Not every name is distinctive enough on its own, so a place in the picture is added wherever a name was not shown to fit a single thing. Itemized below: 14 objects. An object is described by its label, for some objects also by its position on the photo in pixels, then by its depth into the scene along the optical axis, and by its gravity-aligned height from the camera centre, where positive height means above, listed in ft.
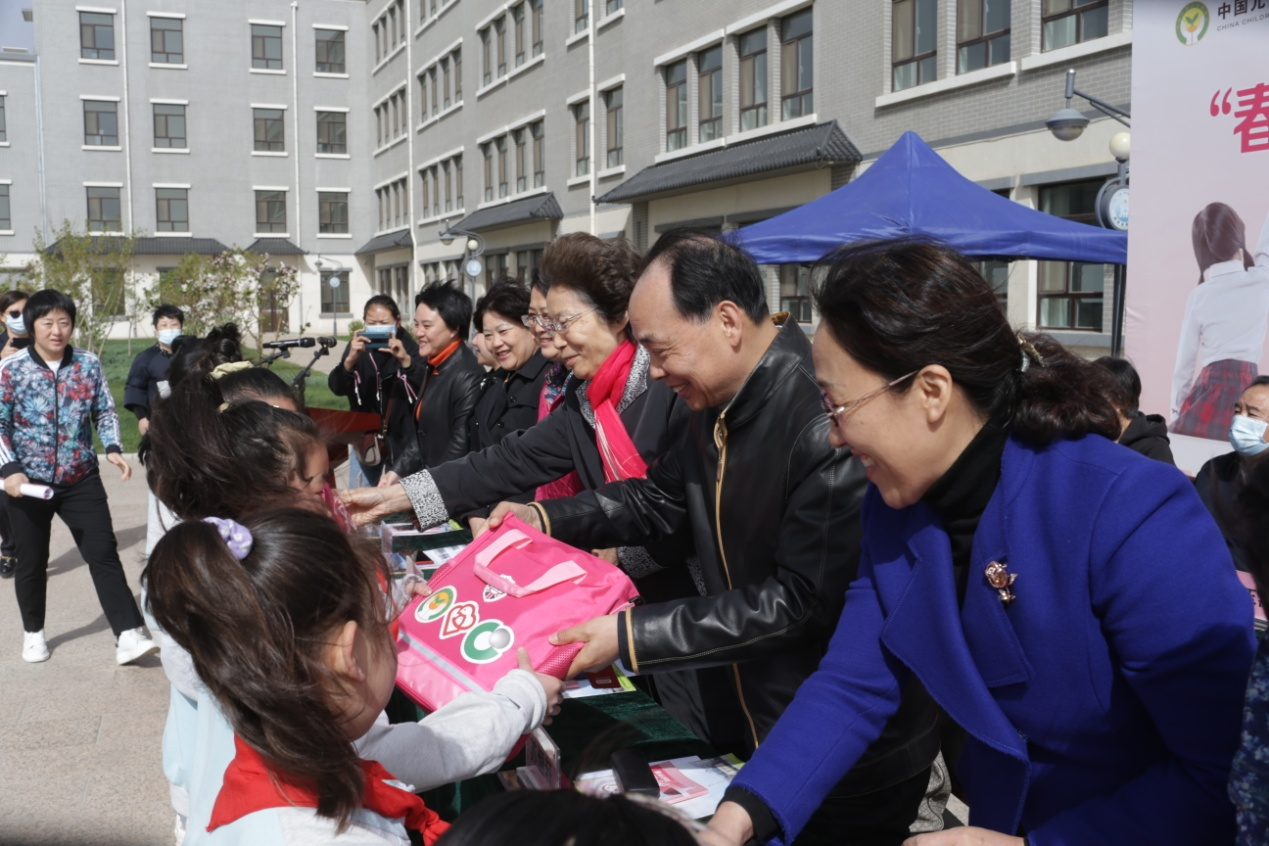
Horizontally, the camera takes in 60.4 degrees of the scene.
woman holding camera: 22.98 -1.12
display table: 7.70 -3.00
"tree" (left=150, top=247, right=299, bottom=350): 97.55 +4.10
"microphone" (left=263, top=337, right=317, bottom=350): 20.36 -0.18
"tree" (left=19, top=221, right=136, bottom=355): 75.09 +4.51
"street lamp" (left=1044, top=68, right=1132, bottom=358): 31.30 +4.33
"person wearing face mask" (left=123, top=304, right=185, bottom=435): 27.37 -0.97
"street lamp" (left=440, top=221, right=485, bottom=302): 88.38 +7.77
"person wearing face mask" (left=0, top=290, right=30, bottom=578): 25.12 -0.16
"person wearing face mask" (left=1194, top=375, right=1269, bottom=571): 13.41 -1.21
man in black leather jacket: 6.93 -1.27
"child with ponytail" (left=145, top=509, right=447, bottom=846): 4.82 -1.51
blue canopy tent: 26.43 +2.75
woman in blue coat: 4.61 -1.21
